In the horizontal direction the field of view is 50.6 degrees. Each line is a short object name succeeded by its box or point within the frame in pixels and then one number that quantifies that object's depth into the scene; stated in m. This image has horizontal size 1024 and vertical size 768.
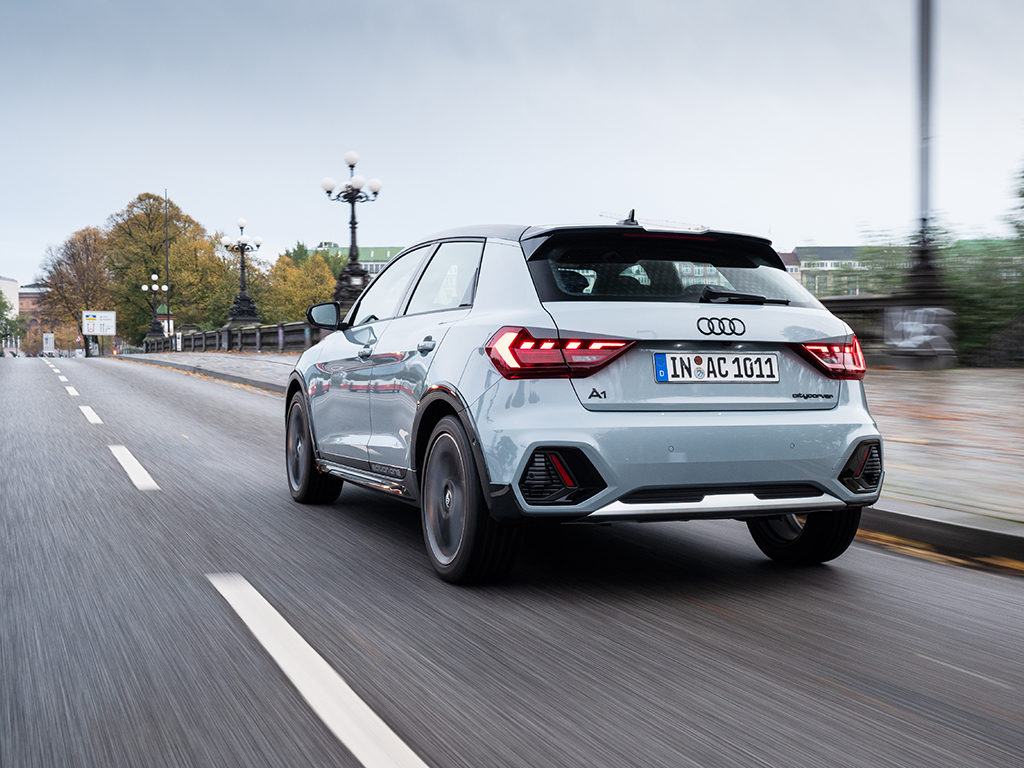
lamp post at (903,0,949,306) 10.86
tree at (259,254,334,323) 103.50
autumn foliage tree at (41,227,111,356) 91.56
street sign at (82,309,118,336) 86.50
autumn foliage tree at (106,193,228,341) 88.06
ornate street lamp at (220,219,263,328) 50.78
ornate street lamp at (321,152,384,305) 28.11
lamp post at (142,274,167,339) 76.15
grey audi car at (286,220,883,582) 4.21
